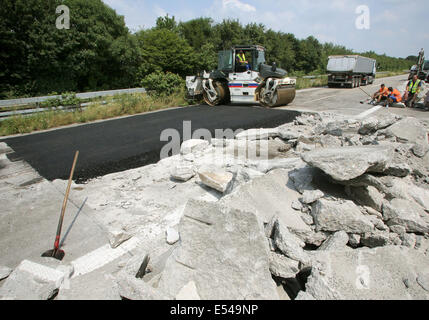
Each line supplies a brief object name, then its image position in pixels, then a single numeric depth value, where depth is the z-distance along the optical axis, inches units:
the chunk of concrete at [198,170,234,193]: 144.3
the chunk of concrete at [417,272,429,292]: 71.7
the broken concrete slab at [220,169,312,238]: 108.1
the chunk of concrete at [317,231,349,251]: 89.9
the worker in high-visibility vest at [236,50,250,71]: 441.1
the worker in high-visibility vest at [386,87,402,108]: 425.7
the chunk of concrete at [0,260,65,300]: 78.1
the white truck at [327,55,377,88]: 753.0
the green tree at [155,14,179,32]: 1083.3
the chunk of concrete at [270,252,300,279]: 78.7
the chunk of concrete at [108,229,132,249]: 109.6
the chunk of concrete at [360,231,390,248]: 93.6
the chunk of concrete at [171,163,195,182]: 165.5
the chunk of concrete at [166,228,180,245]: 108.5
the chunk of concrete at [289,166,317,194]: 124.5
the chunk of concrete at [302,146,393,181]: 106.7
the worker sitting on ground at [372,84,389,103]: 436.6
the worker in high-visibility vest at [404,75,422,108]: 417.7
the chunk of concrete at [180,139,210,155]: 210.2
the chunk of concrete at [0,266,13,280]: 91.0
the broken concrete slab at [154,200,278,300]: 73.2
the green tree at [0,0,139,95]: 656.4
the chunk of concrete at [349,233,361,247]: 96.6
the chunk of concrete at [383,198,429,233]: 99.4
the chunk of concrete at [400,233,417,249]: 94.0
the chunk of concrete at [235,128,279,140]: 228.2
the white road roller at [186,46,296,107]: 424.5
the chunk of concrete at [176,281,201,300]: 72.5
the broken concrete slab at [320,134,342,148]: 201.2
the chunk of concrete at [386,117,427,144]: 187.5
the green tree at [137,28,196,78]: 730.8
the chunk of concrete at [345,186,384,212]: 112.5
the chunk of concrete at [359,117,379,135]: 216.2
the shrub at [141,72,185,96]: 527.2
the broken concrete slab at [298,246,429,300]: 71.1
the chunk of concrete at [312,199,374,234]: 96.8
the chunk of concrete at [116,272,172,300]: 70.1
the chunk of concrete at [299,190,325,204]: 112.2
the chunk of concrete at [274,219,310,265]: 83.0
